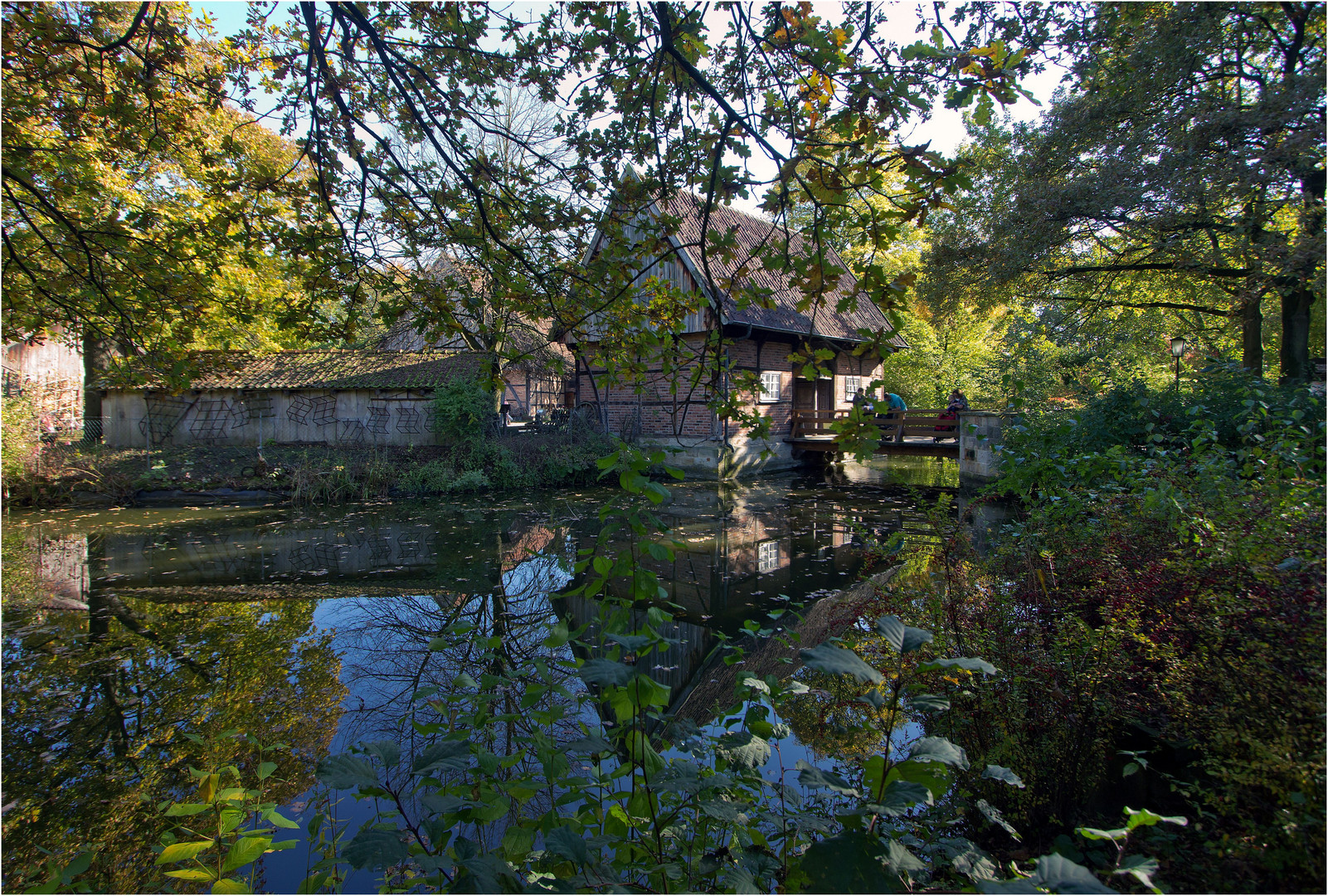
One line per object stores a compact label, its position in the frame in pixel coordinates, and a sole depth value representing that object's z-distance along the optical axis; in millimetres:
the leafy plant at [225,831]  1768
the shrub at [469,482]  13938
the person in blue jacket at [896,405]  16047
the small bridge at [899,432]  15242
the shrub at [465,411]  15484
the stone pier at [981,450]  12789
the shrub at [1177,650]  2027
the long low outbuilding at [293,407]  17359
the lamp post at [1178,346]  12258
